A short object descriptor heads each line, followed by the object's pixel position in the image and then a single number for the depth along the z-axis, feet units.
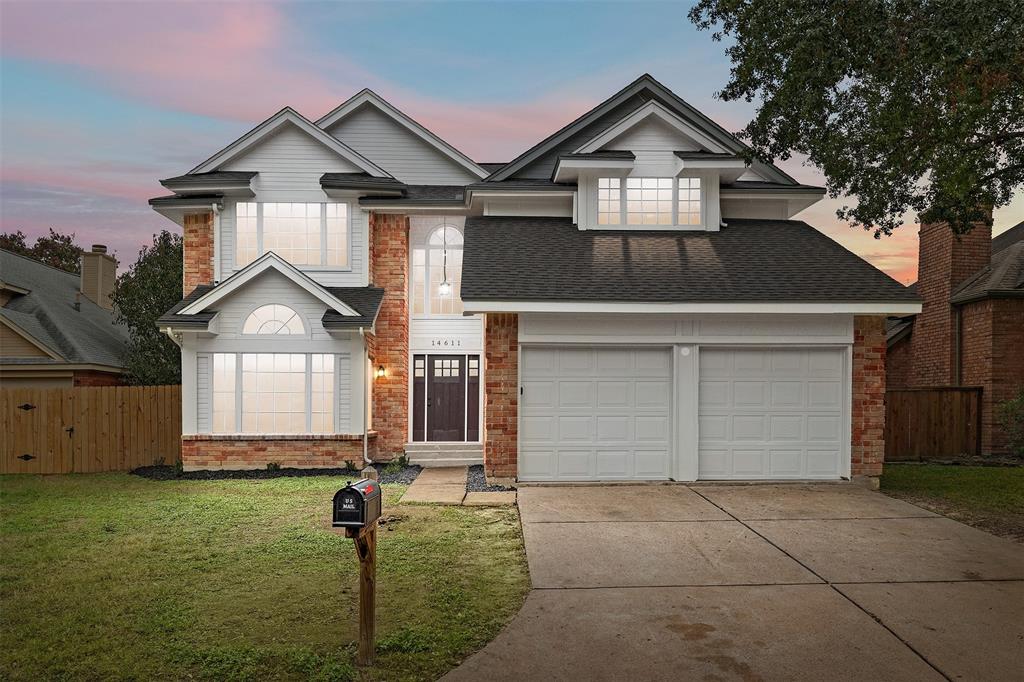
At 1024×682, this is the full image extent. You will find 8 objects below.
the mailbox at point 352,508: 14.87
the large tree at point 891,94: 27.37
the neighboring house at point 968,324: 52.90
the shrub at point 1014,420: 38.17
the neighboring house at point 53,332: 56.90
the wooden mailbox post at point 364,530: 14.89
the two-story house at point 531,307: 37.19
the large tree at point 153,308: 63.62
